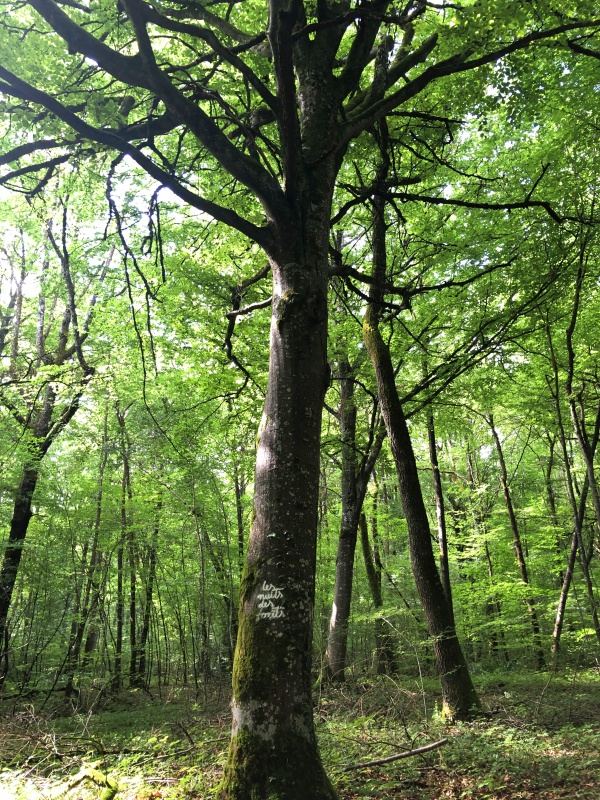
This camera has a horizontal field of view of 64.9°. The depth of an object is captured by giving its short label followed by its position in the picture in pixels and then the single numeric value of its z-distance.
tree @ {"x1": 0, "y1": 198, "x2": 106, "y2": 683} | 10.16
